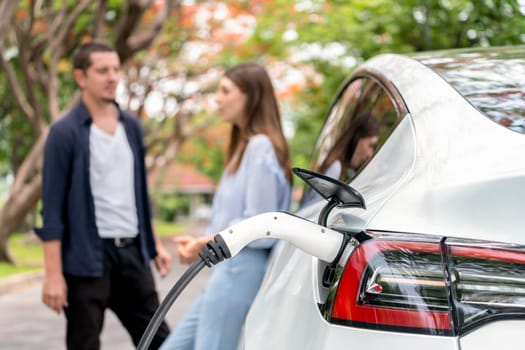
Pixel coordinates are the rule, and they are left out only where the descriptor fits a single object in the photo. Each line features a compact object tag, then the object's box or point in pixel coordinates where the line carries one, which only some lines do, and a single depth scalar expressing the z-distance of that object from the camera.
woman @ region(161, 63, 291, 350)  3.35
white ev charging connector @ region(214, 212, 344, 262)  1.87
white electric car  1.61
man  4.03
